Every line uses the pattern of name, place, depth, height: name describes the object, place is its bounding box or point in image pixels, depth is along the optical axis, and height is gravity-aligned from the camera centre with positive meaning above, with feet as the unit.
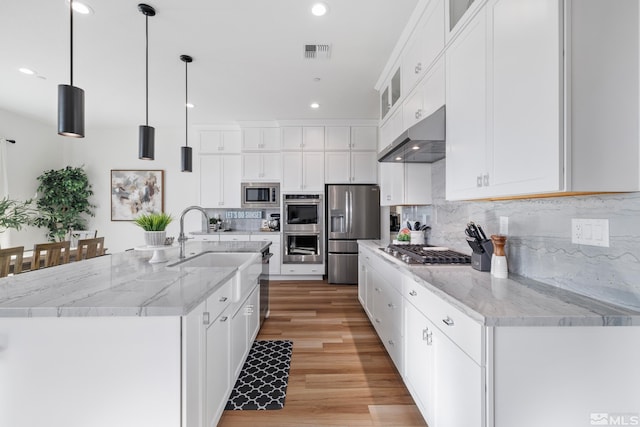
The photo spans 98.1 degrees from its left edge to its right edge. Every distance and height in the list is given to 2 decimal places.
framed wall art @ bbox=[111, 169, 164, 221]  17.71 +1.38
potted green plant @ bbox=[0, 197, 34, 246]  12.86 -0.02
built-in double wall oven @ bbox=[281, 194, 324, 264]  15.87 -0.66
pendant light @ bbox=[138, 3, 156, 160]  7.45 +2.03
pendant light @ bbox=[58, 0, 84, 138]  4.88 +1.87
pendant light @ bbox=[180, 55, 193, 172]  9.81 +2.05
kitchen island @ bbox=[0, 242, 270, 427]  3.50 -1.87
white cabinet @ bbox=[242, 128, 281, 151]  16.44 +4.52
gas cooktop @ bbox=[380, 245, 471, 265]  6.29 -0.95
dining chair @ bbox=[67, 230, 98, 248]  15.11 -1.20
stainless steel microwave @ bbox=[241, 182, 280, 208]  16.55 +1.27
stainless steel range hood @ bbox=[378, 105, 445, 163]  6.08 +1.82
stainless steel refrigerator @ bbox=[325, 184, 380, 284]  15.42 -0.47
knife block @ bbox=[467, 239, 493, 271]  5.50 -0.76
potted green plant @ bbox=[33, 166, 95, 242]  15.81 +0.80
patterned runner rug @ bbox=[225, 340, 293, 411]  5.99 -4.01
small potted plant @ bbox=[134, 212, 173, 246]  6.29 -0.29
